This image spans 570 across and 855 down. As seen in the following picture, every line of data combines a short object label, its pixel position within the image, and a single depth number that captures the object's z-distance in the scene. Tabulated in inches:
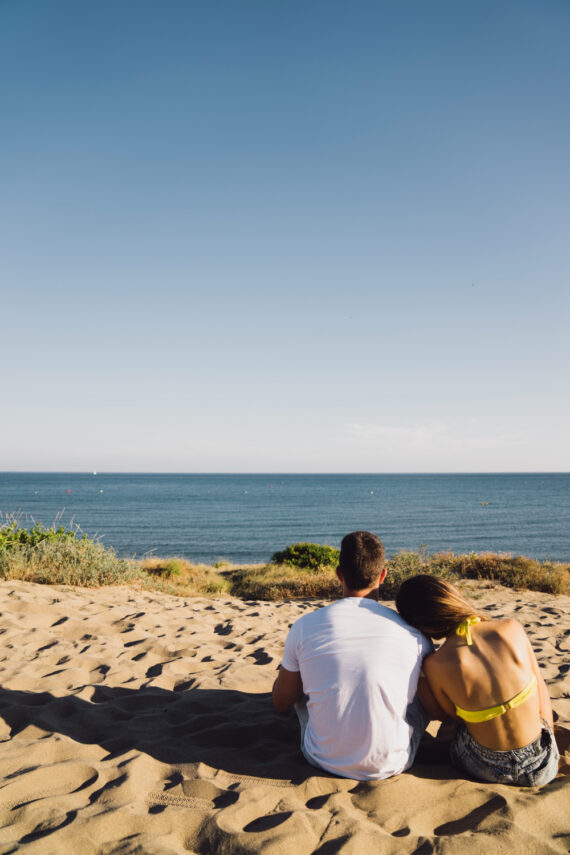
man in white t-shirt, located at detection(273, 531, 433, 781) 112.7
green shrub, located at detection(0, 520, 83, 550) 415.8
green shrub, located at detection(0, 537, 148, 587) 360.5
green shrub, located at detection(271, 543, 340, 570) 648.7
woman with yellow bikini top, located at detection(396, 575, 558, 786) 111.5
